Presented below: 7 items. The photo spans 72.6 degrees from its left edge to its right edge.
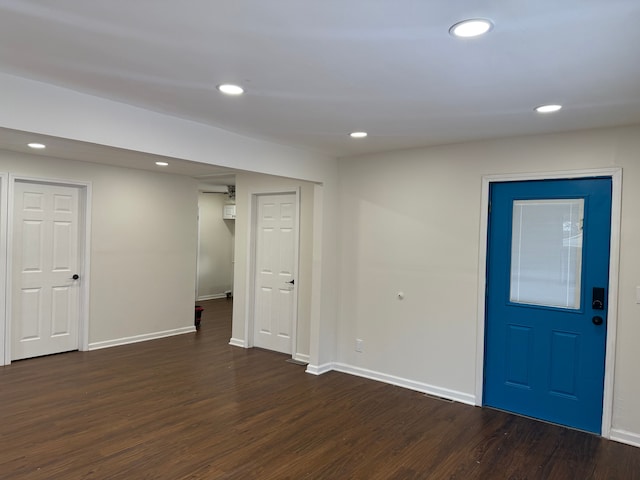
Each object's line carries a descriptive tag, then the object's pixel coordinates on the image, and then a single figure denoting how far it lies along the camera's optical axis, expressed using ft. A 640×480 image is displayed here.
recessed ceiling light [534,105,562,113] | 9.52
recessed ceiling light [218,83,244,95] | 8.62
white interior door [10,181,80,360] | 16.44
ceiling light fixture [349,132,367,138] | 12.36
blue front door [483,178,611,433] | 11.57
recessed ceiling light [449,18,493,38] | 5.84
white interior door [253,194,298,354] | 18.07
